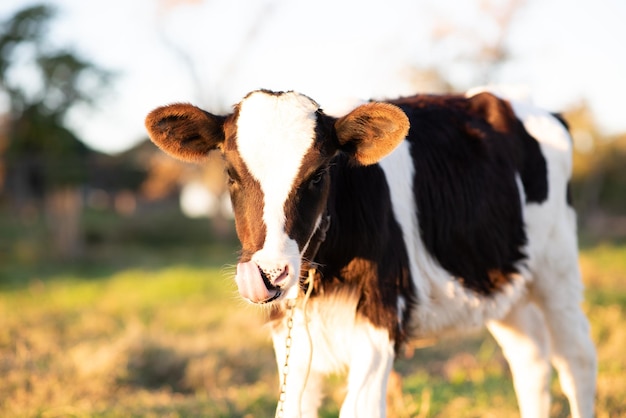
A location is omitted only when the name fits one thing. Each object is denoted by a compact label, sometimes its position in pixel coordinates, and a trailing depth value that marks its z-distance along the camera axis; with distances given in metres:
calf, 2.57
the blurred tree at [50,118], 18.89
